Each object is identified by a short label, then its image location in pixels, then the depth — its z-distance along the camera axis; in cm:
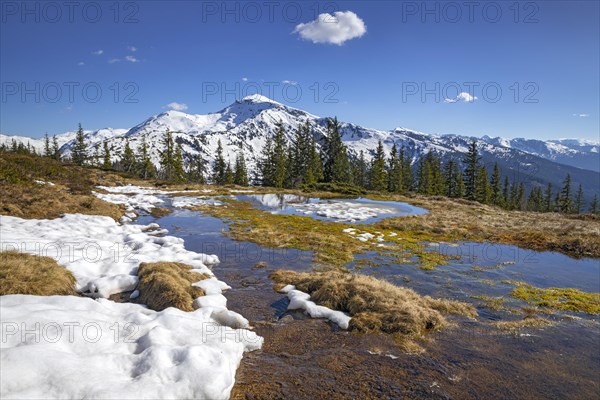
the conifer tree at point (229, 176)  10094
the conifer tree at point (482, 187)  8469
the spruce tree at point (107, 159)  11032
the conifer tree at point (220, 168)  10752
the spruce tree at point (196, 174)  11805
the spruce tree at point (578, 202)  11569
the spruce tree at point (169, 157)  9906
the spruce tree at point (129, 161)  11231
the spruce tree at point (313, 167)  8481
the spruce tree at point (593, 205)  11589
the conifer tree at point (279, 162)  8638
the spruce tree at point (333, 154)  8175
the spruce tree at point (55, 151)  11751
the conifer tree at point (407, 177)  10094
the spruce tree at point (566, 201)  9456
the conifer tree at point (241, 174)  9988
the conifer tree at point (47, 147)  12566
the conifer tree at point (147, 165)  10312
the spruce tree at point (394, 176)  9388
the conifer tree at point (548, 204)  11068
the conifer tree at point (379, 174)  8794
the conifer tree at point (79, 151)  11455
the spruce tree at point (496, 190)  9456
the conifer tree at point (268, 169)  9325
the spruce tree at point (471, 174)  8112
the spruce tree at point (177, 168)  10191
